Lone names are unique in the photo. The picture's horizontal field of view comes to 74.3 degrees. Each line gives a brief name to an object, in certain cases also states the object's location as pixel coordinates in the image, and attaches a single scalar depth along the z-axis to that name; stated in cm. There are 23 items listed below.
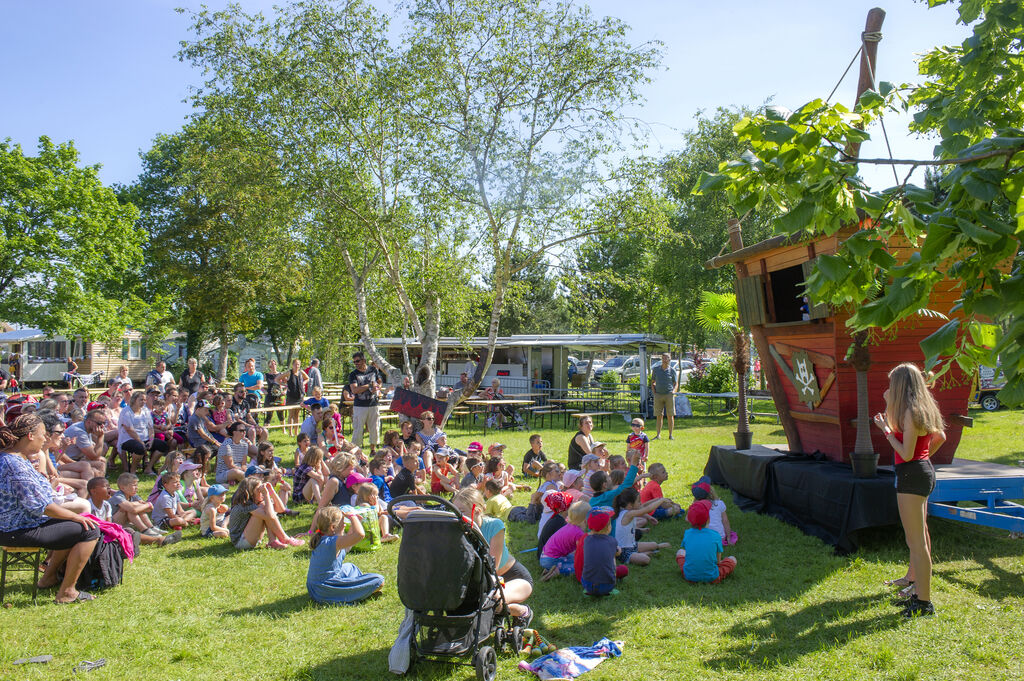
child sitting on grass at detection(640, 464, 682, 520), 766
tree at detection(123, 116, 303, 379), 1402
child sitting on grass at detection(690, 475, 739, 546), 657
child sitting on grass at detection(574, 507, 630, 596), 548
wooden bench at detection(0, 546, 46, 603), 539
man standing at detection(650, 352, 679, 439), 1482
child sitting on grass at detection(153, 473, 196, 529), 787
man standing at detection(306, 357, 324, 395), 1513
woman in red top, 484
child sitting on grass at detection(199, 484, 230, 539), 768
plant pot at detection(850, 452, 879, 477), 647
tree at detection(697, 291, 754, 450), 935
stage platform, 623
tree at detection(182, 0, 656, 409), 1285
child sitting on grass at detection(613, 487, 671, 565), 648
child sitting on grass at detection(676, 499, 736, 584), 585
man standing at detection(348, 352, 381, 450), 1297
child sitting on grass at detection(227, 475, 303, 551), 715
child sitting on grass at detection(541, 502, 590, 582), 612
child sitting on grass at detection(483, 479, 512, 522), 612
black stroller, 394
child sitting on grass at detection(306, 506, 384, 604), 546
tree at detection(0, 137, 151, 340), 2694
